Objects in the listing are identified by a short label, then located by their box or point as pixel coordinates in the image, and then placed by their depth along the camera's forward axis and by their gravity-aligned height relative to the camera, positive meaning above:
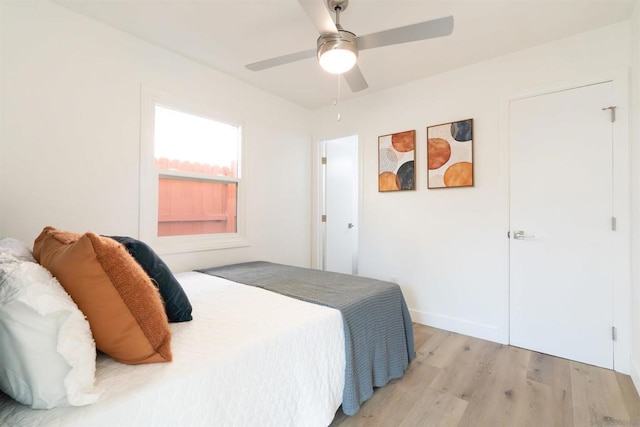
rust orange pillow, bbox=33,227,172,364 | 0.94 -0.29
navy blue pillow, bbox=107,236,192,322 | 1.30 -0.31
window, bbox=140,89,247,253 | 2.43 +0.33
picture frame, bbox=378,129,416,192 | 3.04 +0.61
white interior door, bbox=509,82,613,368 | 2.12 -0.06
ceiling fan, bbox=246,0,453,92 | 1.44 +1.01
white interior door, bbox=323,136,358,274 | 4.02 +0.15
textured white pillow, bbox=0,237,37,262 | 1.21 -0.16
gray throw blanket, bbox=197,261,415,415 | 1.62 -0.66
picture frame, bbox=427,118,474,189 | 2.69 +0.61
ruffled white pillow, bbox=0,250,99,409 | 0.74 -0.36
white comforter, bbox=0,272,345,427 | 0.86 -0.58
